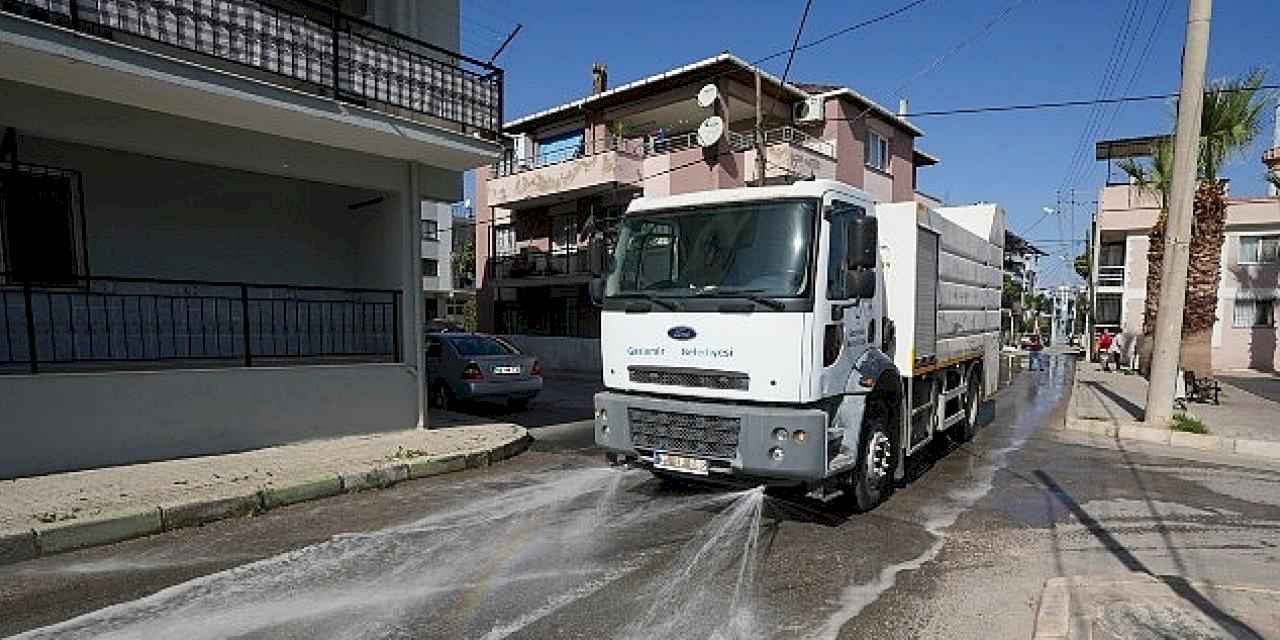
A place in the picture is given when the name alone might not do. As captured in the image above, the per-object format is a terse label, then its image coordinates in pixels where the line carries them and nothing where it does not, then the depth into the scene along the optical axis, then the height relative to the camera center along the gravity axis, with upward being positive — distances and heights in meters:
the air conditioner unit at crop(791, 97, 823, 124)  22.94 +6.16
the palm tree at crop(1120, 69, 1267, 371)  14.70 +2.44
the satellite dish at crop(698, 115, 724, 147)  20.59 +4.91
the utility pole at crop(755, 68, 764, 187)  17.24 +3.79
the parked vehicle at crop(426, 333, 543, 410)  12.82 -1.59
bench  14.94 -2.20
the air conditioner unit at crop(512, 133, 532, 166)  29.84 +6.35
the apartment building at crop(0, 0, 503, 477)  6.91 +1.11
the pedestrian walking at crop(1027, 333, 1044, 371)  27.47 -3.02
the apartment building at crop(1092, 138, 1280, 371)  27.11 +0.66
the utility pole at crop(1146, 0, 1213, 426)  10.59 +1.15
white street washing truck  5.45 -0.42
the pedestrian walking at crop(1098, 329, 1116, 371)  25.94 -2.31
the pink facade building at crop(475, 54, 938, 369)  22.66 +4.56
